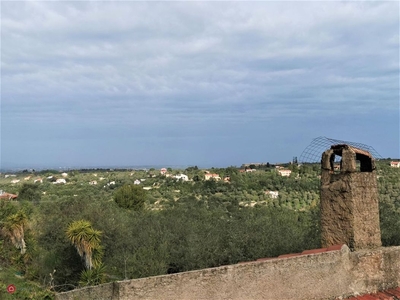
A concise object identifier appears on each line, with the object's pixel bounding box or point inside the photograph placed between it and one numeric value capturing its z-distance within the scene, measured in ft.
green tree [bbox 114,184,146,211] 129.47
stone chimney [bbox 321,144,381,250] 31.94
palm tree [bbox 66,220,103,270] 49.08
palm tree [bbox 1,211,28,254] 70.49
